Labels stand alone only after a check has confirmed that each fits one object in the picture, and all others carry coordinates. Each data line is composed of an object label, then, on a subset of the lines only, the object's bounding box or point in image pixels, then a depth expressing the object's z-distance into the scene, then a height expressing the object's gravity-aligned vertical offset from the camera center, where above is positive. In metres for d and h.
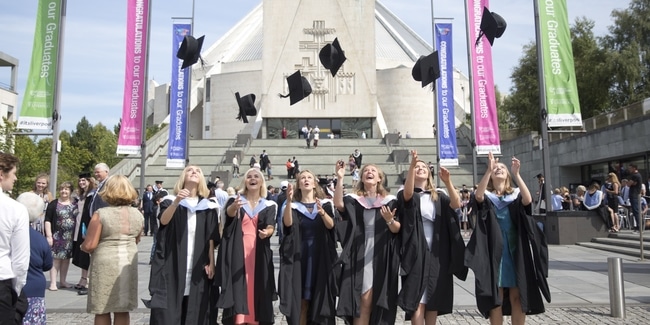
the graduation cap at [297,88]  12.09 +2.53
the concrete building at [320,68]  42.25 +10.32
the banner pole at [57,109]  11.59 +2.08
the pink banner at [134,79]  15.46 +3.52
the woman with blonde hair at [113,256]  4.91 -0.50
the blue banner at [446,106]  18.89 +3.40
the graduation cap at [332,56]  12.30 +3.29
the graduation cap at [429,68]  12.84 +3.16
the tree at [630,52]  34.09 +9.36
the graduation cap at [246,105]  12.56 +2.23
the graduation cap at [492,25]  12.89 +4.21
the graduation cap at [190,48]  13.21 +3.74
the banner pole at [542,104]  14.44 +2.56
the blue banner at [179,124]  17.89 +2.54
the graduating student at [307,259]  5.05 -0.56
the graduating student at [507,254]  5.13 -0.53
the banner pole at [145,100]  15.45 +2.89
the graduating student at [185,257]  4.95 -0.52
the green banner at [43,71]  12.24 +3.00
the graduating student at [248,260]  4.98 -0.56
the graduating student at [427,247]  5.02 -0.44
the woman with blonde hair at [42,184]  8.34 +0.27
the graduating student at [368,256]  5.01 -0.53
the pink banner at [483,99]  15.89 +2.98
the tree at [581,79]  35.47 +8.11
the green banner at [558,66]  14.37 +3.58
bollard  6.51 -1.07
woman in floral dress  8.48 -0.33
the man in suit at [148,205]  18.51 -0.14
